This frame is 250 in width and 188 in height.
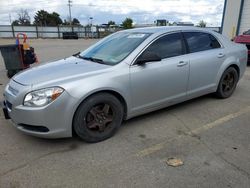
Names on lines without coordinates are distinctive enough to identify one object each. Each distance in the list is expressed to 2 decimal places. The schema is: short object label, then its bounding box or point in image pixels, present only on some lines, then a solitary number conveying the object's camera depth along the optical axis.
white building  14.31
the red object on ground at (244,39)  8.48
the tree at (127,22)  57.66
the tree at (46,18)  72.81
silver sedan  2.79
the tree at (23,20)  73.61
